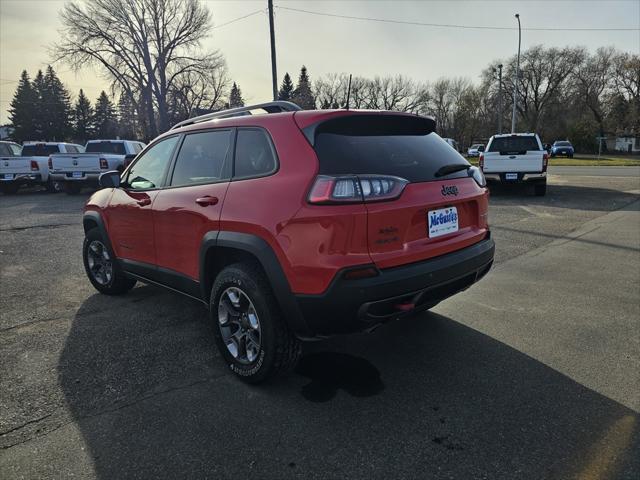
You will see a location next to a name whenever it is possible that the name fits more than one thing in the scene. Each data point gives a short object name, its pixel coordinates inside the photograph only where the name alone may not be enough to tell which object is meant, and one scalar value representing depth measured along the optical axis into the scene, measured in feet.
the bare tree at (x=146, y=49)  106.52
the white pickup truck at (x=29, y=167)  51.16
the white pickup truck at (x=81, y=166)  48.01
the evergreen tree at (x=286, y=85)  242.37
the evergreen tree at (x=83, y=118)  257.36
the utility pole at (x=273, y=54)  59.47
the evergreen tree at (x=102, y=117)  259.19
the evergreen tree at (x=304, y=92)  155.84
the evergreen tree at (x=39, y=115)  227.20
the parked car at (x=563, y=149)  144.35
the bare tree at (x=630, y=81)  173.17
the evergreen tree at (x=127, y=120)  122.52
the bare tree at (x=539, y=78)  202.69
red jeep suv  7.91
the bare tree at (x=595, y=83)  191.83
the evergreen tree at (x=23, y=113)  225.35
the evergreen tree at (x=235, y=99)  187.62
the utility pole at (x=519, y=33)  101.90
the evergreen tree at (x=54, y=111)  229.86
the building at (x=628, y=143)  193.50
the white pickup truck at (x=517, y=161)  41.42
